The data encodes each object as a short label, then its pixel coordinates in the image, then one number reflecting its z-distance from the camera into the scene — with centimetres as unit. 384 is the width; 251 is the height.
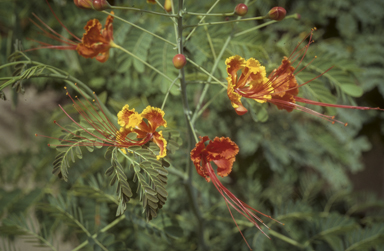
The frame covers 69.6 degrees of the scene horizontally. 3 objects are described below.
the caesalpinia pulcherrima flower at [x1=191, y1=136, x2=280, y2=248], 55
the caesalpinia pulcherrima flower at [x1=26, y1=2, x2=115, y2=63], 66
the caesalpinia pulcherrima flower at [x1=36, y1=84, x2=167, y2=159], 53
